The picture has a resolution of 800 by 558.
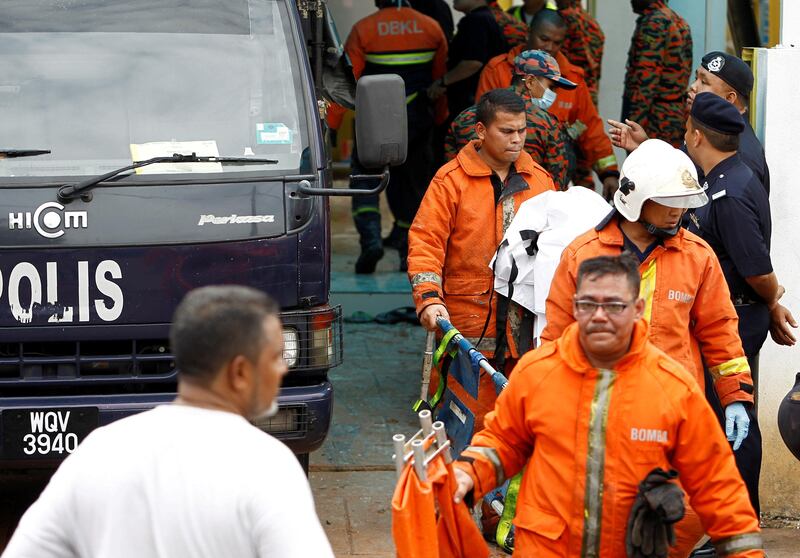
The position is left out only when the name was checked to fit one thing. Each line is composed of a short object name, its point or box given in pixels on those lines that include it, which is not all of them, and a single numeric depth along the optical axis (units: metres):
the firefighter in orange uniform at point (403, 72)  20.55
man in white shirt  4.97
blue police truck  10.44
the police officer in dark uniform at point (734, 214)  10.73
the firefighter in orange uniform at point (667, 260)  8.91
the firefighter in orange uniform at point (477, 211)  11.91
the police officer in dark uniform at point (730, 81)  11.95
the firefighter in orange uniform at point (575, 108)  16.84
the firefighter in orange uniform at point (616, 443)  7.13
